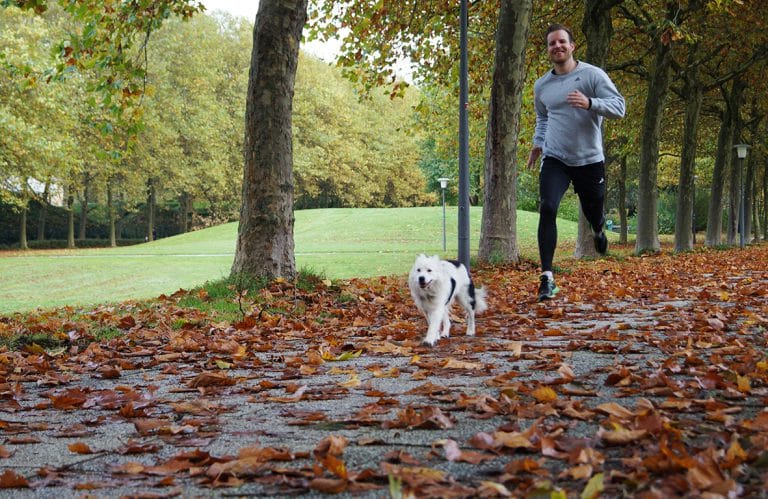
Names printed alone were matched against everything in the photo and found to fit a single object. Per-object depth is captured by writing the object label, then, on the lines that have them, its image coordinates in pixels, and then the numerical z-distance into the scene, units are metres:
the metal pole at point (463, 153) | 10.47
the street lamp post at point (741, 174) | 26.95
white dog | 5.61
